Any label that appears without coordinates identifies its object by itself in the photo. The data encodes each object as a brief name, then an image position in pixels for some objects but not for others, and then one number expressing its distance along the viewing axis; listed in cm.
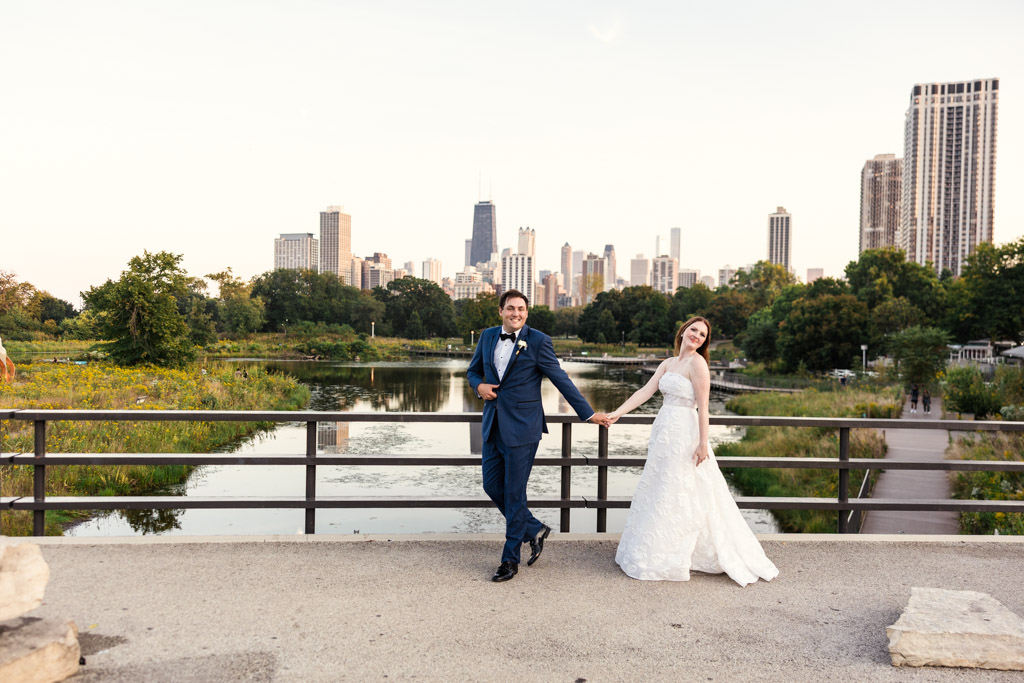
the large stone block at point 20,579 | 318
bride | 482
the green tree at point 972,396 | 2047
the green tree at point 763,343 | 6612
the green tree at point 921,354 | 3494
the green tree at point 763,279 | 12500
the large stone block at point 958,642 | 354
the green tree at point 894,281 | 6606
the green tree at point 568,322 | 14809
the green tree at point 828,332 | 5700
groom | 491
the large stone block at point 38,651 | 309
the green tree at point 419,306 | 11344
